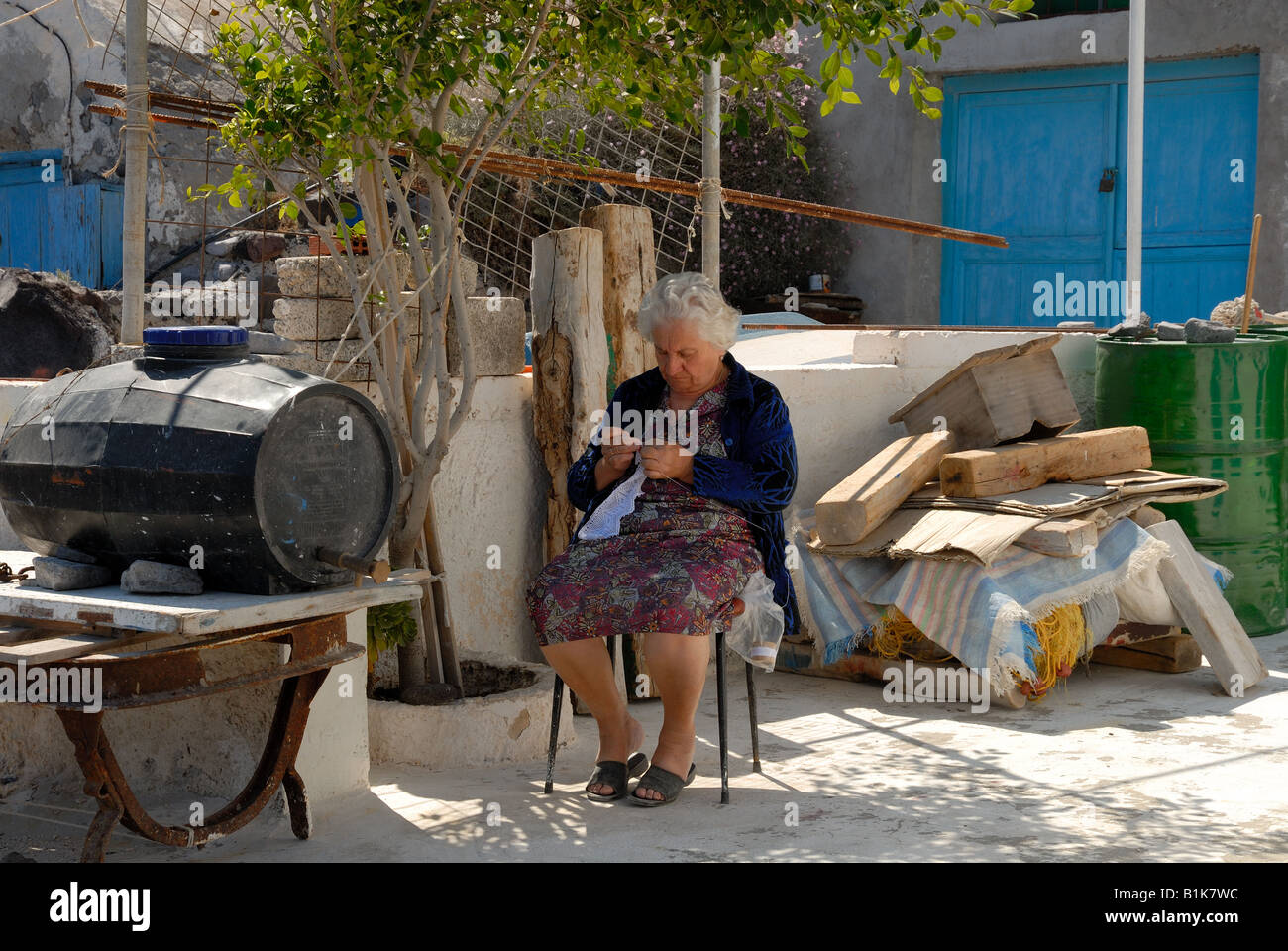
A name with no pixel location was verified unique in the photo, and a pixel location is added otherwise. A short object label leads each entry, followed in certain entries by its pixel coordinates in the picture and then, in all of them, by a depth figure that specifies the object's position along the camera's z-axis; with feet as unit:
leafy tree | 11.54
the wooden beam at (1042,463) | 16.48
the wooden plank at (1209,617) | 16.12
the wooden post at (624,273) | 15.88
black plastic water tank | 9.61
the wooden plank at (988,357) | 17.54
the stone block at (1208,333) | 18.16
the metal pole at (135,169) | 13.06
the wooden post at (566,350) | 15.37
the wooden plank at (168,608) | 9.07
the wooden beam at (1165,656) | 17.19
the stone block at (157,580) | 9.55
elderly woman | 12.10
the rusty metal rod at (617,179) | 13.85
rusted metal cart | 9.12
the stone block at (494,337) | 15.25
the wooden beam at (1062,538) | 15.67
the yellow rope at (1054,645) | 15.61
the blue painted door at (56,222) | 33.01
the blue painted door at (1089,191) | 31.89
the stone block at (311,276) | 14.24
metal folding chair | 12.03
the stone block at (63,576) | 9.80
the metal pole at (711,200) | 17.12
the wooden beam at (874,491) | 16.26
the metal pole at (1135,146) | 22.44
